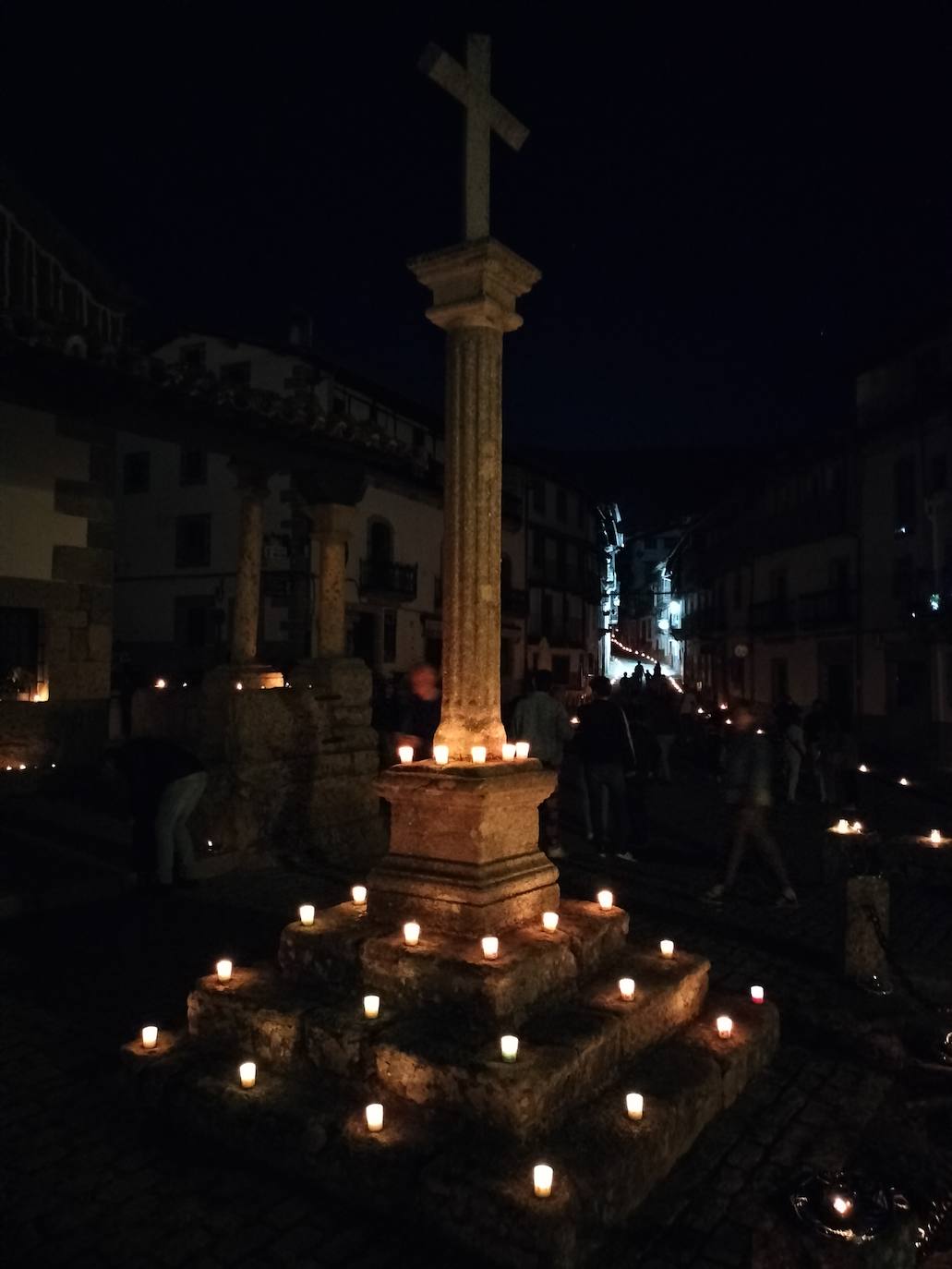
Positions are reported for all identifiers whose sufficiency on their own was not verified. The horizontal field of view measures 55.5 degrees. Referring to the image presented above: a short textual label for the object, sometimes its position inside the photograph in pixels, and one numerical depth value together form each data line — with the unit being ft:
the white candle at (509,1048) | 12.61
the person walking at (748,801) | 25.86
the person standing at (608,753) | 30.99
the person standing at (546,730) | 29.99
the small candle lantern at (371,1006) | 14.20
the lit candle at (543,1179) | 10.70
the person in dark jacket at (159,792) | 25.20
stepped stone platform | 11.19
